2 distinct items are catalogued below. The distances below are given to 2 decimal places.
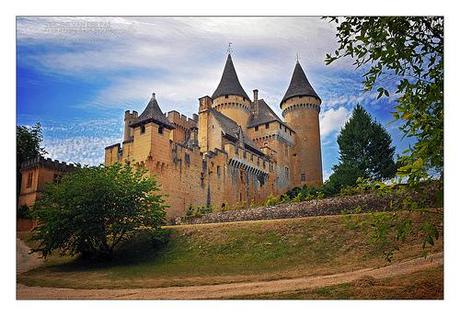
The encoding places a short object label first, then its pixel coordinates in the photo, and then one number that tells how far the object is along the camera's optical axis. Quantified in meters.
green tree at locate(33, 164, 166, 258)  12.88
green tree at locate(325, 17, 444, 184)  6.50
